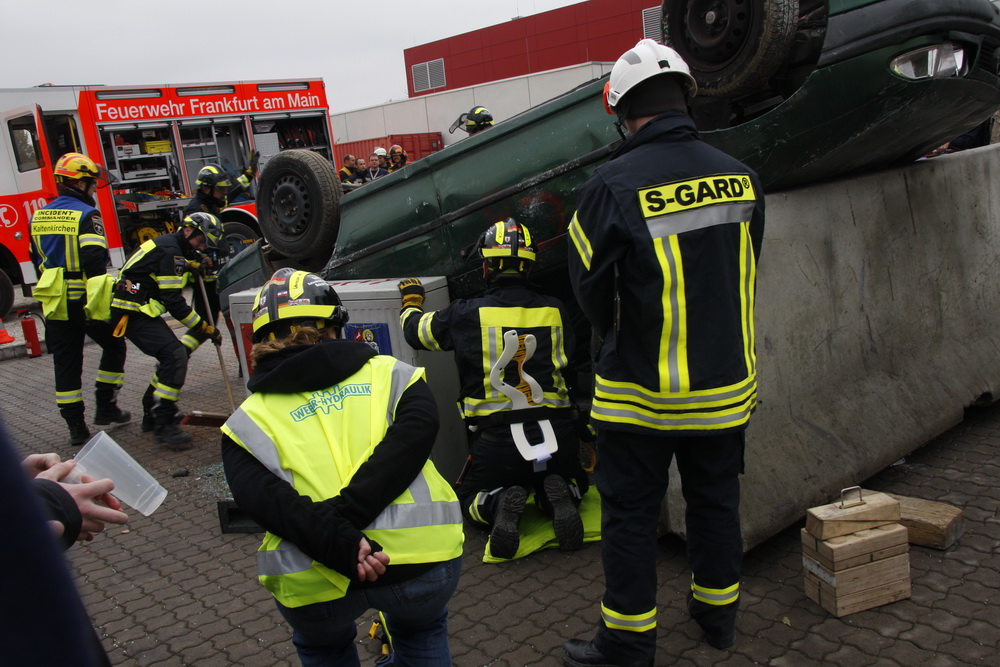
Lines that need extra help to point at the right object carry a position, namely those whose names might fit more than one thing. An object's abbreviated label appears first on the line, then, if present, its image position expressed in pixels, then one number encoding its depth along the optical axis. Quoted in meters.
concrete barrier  3.36
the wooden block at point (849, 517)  2.81
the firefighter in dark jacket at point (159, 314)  5.64
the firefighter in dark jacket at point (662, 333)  2.37
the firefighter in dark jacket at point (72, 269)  5.77
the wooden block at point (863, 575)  2.75
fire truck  11.47
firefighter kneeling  3.55
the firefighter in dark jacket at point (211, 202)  7.16
